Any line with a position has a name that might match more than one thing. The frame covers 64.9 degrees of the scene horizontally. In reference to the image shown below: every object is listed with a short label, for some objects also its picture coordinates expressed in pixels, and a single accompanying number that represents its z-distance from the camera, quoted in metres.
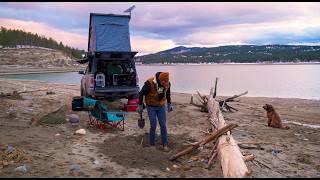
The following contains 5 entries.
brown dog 8.16
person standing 5.52
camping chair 7.03
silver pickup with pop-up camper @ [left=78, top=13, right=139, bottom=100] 9.09
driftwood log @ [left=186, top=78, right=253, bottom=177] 4.06
